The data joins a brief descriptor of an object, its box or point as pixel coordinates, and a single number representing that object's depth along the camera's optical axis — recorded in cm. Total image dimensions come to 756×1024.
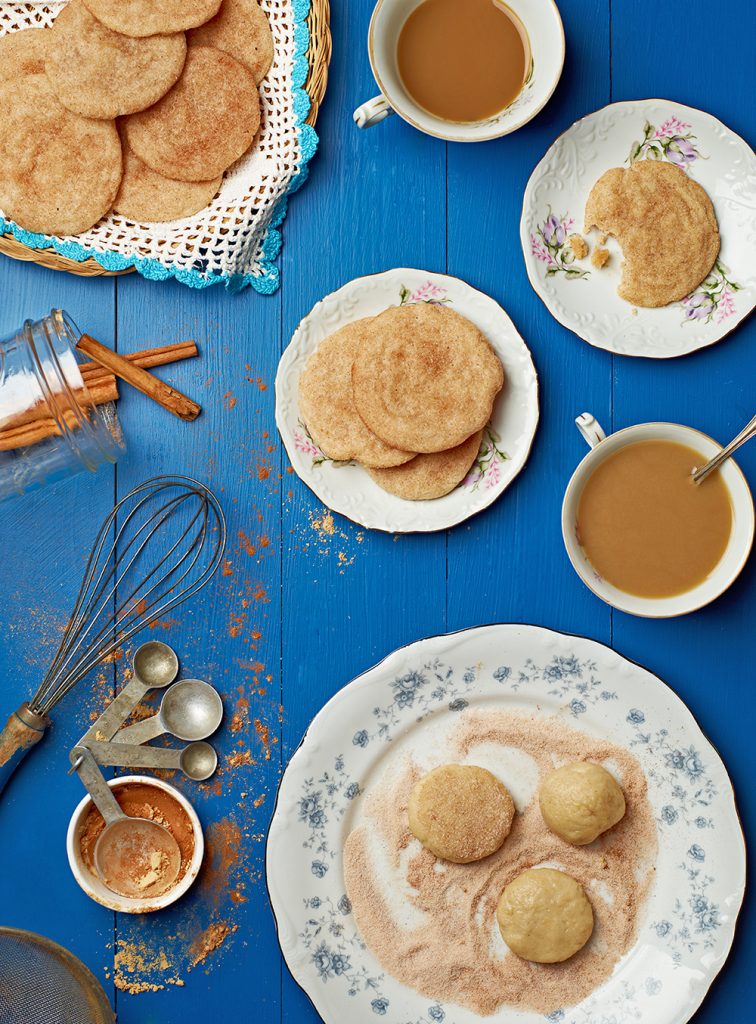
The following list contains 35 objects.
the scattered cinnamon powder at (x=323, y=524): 129
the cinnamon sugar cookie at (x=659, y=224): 125
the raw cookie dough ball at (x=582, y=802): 119
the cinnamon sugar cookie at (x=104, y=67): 119
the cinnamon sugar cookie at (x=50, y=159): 121
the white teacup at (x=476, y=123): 118
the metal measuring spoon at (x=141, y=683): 126
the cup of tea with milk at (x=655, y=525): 119
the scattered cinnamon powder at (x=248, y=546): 130
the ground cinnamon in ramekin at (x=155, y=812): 127
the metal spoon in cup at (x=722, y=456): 111
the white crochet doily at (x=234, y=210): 125
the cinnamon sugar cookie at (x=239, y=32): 123
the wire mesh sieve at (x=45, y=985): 117
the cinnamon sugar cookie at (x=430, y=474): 125
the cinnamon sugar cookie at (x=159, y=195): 125
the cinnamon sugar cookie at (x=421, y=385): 121
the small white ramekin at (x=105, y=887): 122
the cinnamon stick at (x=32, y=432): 122
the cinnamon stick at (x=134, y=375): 127
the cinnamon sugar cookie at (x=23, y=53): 122
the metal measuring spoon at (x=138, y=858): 126
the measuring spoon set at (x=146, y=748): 124
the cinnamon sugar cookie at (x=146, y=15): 118
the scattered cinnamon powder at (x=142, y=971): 127
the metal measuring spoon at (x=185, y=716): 126
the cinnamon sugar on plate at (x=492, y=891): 125
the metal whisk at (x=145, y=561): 130
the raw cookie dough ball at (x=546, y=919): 121
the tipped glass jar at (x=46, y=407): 122
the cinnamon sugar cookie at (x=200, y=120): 122
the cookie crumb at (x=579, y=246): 126
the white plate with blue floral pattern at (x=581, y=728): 124
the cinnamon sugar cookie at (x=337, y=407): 124
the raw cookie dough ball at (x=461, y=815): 122
